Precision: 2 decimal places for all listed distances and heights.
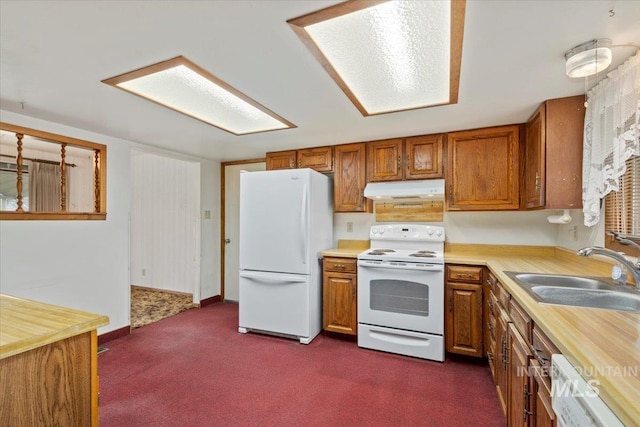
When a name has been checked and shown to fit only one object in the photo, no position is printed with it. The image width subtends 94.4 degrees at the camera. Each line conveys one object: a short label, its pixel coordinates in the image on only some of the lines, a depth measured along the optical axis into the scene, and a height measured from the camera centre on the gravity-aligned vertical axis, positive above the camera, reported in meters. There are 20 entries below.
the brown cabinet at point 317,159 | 3.44 +0.64
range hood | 2.93 +0.23
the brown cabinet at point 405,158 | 3.00 +0.57
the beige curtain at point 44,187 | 4.28 +0.38
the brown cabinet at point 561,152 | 2.05 +0.43
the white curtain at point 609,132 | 1.46 +0.44
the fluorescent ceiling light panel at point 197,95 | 1.75 +0.84
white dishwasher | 0.69 -0.48
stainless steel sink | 1.50 -0.43
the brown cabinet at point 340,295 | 3.01 -0.86
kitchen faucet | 1.48 -0.22
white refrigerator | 3.02 -0.41
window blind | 1.66 +0.05
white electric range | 2.64 -0.84
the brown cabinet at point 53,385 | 0.95 -0.60
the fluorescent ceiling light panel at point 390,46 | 1.25 +0.85
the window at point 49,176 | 2.54 +0.49
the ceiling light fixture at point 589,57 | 1.39 +0.75
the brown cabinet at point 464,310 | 2.54 -0.85
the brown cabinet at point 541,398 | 1.05 -0.70
